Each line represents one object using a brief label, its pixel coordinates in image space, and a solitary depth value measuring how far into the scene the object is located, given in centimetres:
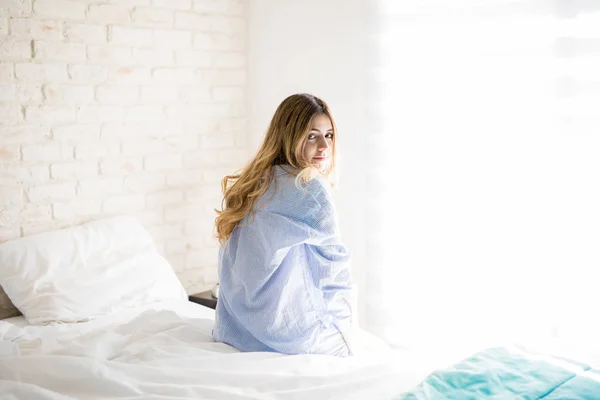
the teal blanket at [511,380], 167
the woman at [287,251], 211
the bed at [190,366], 173
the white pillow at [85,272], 266
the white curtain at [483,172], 256
